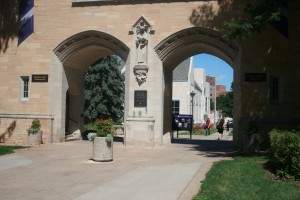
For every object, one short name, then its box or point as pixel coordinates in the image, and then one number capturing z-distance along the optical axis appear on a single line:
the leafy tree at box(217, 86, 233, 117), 85.81
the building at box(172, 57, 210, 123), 48.41
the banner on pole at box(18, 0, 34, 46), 19.17
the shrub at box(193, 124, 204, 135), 37.99
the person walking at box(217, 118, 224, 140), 26.65
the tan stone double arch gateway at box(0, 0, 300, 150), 16.64
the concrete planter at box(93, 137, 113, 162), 12.02
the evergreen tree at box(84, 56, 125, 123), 33.88
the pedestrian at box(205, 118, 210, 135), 34.28
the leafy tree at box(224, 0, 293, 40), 12.62
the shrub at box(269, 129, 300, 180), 9.08
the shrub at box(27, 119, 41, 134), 17.72
